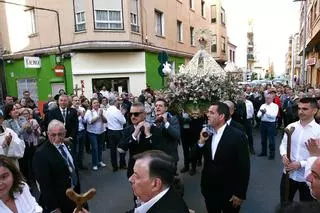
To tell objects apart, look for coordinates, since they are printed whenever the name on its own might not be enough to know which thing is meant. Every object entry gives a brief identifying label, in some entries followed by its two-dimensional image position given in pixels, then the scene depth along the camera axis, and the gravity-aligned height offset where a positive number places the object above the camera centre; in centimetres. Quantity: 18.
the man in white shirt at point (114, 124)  610 -106
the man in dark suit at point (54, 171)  267 -100
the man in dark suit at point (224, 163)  280 -101
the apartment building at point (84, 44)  1205 +220
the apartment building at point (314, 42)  1455 +255
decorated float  464 -16
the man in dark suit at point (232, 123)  449 -83
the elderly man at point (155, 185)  161 -73
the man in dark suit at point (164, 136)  329 -78
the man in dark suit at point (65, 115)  539 -70
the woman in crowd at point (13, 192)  203 -95
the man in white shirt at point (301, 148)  290 -90
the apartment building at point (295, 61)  3968 +278
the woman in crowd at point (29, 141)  493 -117
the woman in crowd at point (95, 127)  599 -113
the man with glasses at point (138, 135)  315 -71
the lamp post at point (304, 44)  1551 +215
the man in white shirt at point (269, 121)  631 -117
